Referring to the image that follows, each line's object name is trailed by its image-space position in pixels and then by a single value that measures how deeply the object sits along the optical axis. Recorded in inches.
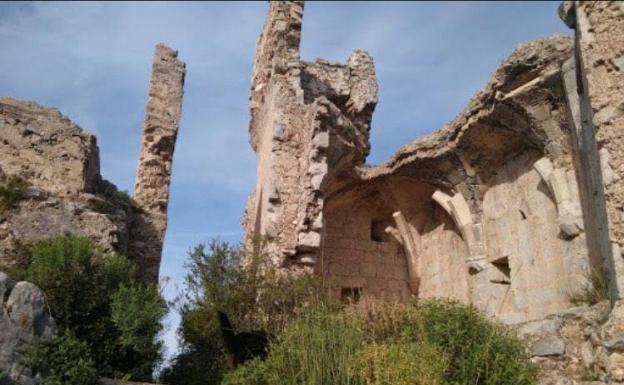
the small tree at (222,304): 306.7
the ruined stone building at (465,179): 253.9
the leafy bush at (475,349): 228.4
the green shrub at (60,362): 201.2
